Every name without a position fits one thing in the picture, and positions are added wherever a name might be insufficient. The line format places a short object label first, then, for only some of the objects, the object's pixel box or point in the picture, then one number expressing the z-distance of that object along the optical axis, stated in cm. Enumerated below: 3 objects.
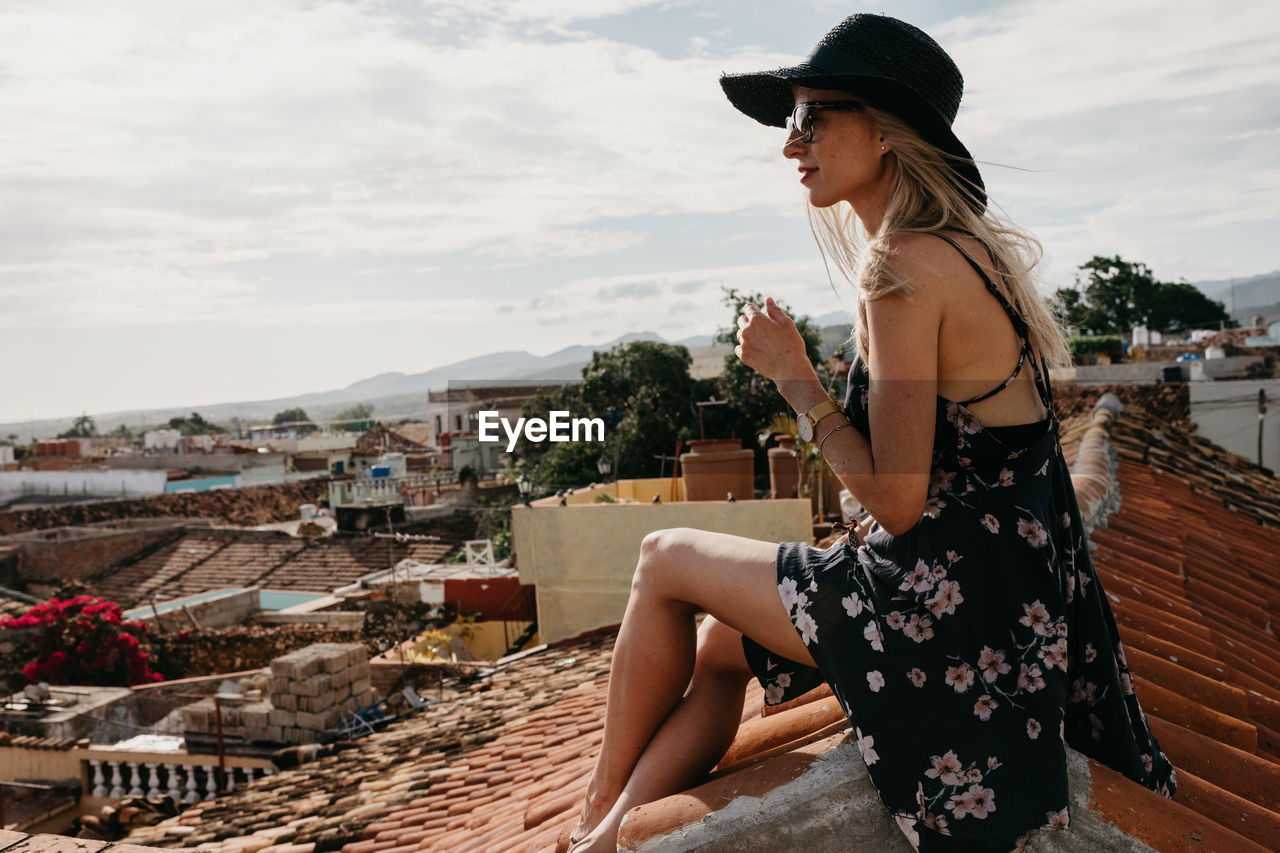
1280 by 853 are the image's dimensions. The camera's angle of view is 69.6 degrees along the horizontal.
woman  150
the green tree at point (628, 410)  2745
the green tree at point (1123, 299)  5084
